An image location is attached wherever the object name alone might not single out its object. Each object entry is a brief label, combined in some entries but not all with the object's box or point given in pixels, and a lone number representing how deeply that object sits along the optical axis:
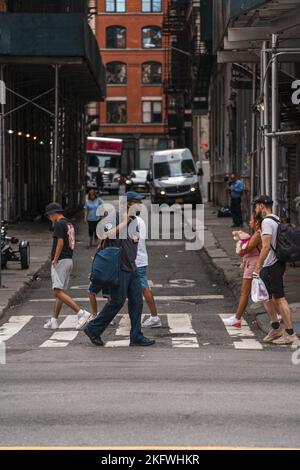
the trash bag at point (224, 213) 42.75
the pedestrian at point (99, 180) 64.81
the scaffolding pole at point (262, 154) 19.02
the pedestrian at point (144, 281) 16.05
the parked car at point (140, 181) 76.94
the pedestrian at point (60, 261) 16.31
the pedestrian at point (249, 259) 15.47
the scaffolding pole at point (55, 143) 32.38
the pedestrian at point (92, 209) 29.89
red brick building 98.06
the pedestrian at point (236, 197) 35.31
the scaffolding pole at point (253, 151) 22.99
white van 51.31
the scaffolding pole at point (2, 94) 21.62
